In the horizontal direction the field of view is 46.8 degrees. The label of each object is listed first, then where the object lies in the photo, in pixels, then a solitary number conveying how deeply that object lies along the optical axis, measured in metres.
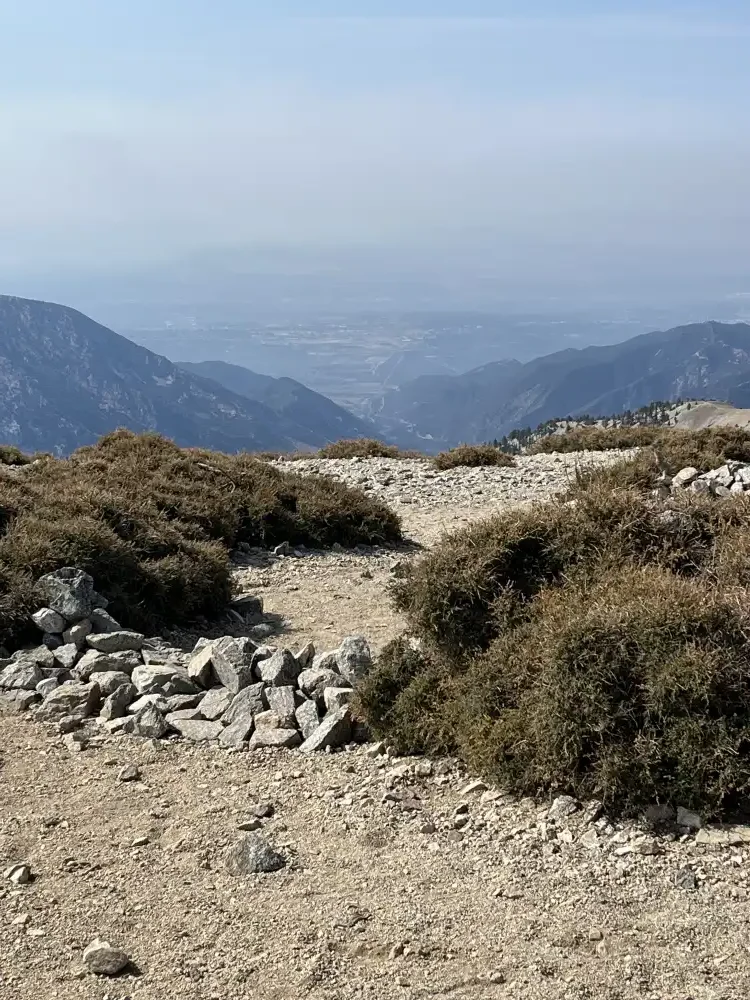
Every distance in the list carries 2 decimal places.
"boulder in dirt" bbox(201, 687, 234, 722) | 6.92
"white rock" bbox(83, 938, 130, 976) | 4.02
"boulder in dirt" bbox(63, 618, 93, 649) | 8.20
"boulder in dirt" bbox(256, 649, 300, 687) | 7.04
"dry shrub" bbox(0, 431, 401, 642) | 9.48
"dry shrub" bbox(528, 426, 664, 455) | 24.42
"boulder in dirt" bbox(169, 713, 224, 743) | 6.66
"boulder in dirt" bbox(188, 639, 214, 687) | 7.41
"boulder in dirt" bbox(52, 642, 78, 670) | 7.89
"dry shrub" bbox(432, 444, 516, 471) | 21.89
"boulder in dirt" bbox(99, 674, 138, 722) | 7.02
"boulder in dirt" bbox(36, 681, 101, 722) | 7.05
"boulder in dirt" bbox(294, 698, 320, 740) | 6.54
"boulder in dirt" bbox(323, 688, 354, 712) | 6.65
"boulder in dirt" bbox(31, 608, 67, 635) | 8.32
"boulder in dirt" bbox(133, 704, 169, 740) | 6.72
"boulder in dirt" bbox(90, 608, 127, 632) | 8.48
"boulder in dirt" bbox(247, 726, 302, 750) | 6.44
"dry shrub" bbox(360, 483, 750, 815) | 4.97
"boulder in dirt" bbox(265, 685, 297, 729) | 6.65
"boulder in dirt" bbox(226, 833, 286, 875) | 4.87
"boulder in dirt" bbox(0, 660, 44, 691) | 7.53
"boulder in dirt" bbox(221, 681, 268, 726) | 6.81
